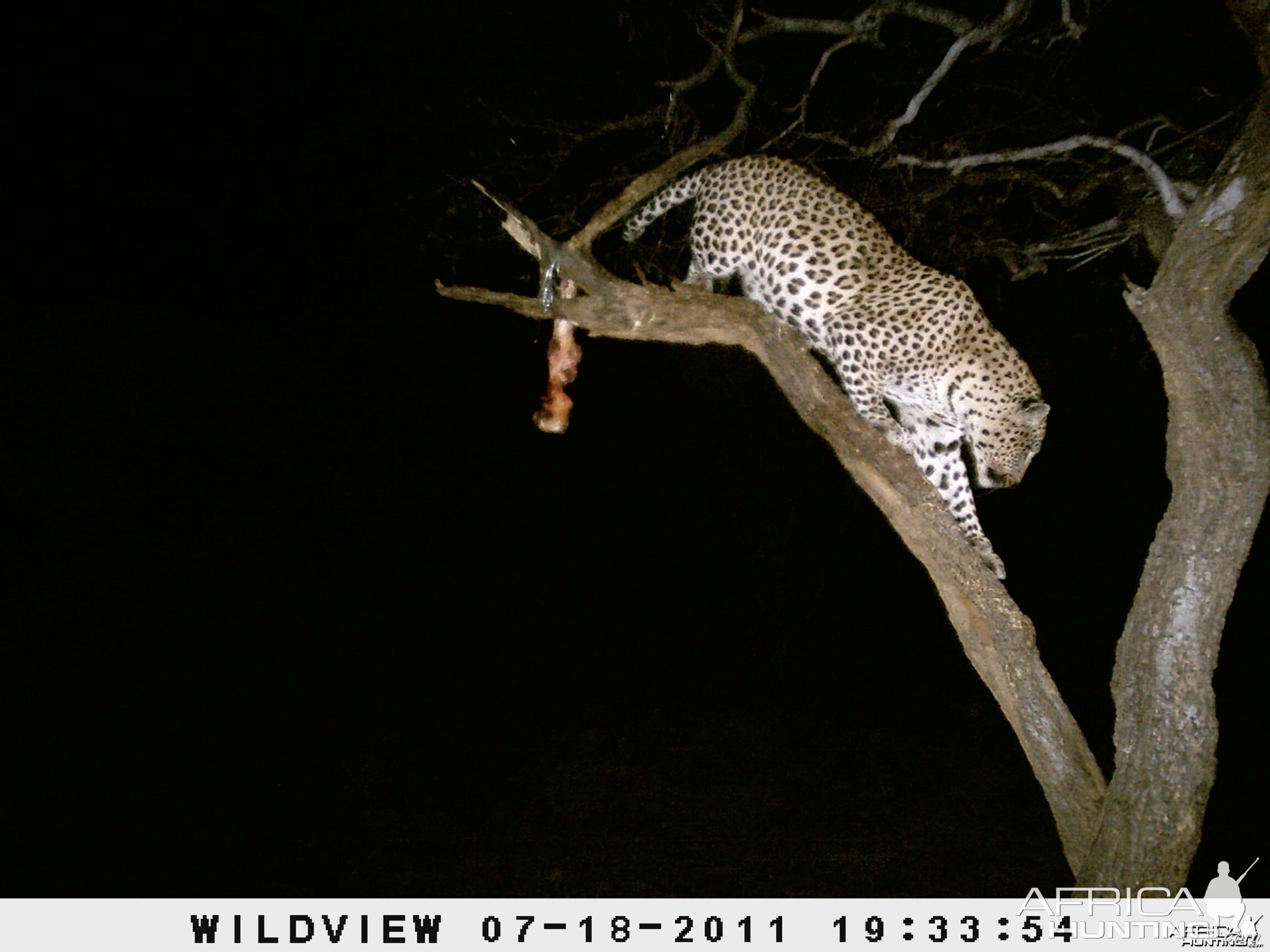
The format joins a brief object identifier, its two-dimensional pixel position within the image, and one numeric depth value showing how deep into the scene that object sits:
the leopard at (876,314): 4.64
